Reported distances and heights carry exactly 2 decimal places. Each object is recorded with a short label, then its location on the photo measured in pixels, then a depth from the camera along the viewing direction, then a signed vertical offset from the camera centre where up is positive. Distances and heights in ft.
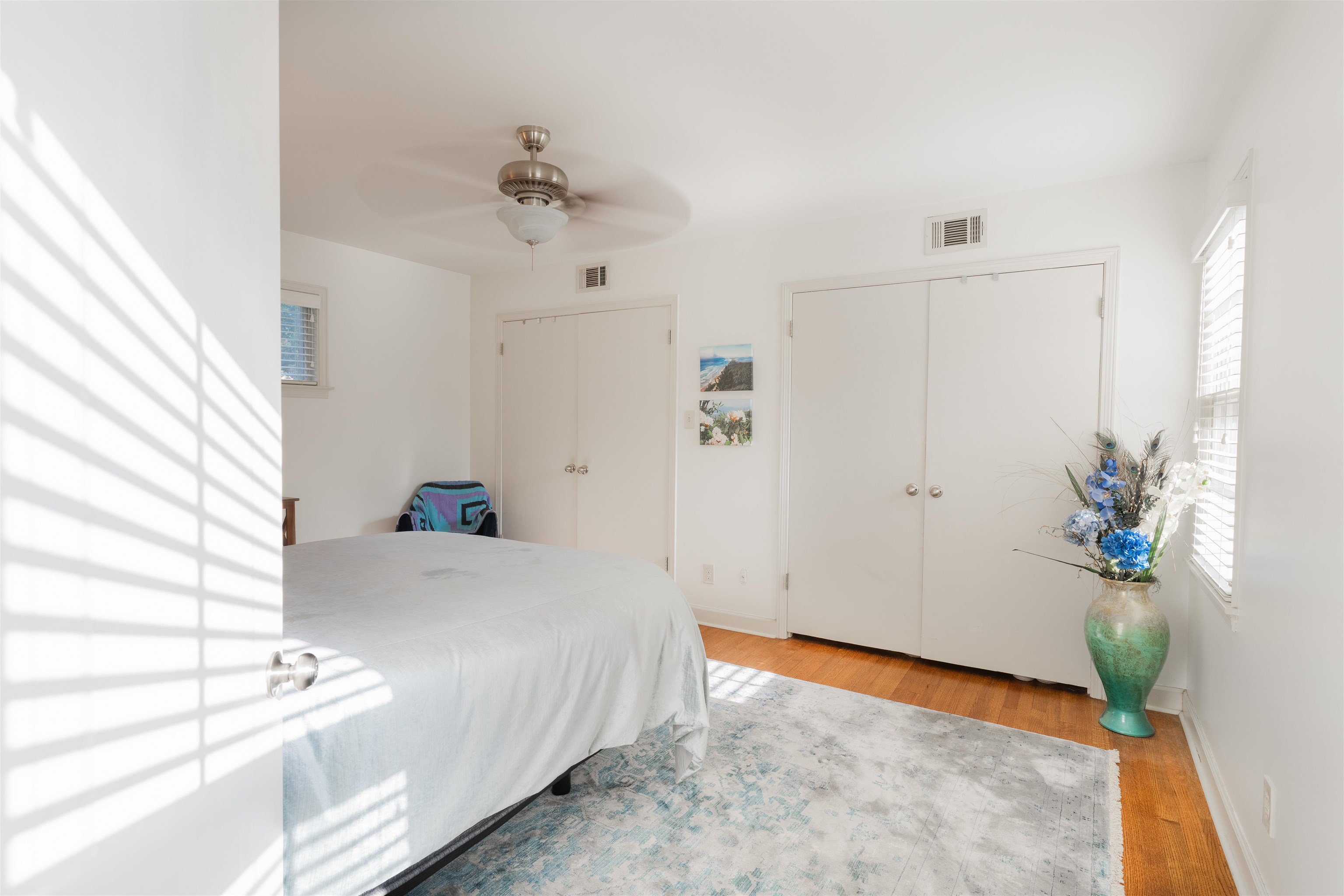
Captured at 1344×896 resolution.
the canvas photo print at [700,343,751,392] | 13.19 +1.21
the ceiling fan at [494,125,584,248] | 9.12 +3.38
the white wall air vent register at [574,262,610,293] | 14.89 +3.32
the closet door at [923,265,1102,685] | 10.31 -0.37
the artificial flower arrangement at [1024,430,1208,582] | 8.62 -1.05
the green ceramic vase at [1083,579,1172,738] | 8.70 -2.76
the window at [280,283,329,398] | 13.15 +1.68
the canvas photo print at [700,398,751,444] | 13.20 +0.16
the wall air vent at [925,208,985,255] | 10.99 +3.29
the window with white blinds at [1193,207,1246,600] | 7.29 +0.52
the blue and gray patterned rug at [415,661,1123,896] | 5.91 -3.89
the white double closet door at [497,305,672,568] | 14.35 -0.07
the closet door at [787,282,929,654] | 11.62 -0.58
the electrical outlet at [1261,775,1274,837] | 5.37 -3.01
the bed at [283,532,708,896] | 4.14 -1.98
